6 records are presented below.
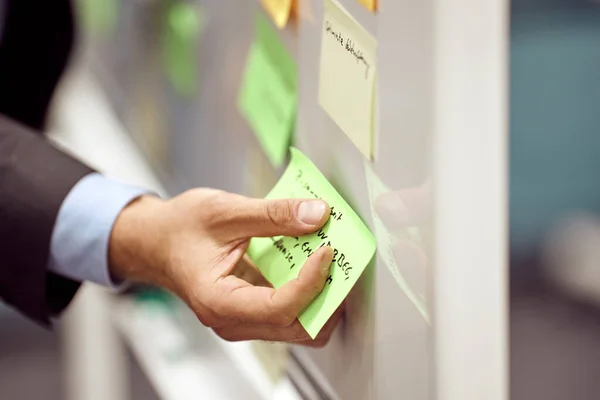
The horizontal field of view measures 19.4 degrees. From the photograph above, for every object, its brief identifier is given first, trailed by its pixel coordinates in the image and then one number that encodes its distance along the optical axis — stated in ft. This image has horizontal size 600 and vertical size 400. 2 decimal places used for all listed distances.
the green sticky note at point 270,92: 4.35
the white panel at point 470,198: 3.40
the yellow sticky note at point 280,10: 4.27
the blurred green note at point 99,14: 7.27
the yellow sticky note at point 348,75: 3.74
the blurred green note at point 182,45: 5.56
